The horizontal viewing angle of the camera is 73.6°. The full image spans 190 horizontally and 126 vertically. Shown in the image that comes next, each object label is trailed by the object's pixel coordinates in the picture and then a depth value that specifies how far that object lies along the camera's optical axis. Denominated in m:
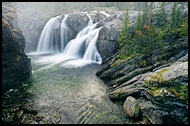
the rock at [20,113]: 13.82
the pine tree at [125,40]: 25.09
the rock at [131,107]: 14.02
